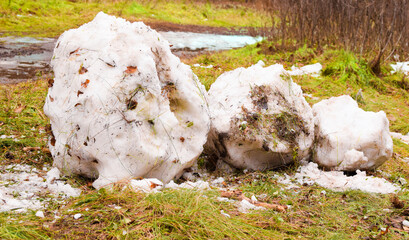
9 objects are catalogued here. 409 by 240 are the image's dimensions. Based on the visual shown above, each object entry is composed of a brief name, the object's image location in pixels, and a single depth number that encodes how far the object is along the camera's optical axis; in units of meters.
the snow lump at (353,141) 3.49
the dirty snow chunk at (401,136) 4.95
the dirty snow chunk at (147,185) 2.55
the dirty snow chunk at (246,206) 2.56
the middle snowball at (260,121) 3.26
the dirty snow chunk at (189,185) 2.75
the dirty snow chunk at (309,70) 7.66
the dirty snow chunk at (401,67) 8.20
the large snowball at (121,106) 2.67
